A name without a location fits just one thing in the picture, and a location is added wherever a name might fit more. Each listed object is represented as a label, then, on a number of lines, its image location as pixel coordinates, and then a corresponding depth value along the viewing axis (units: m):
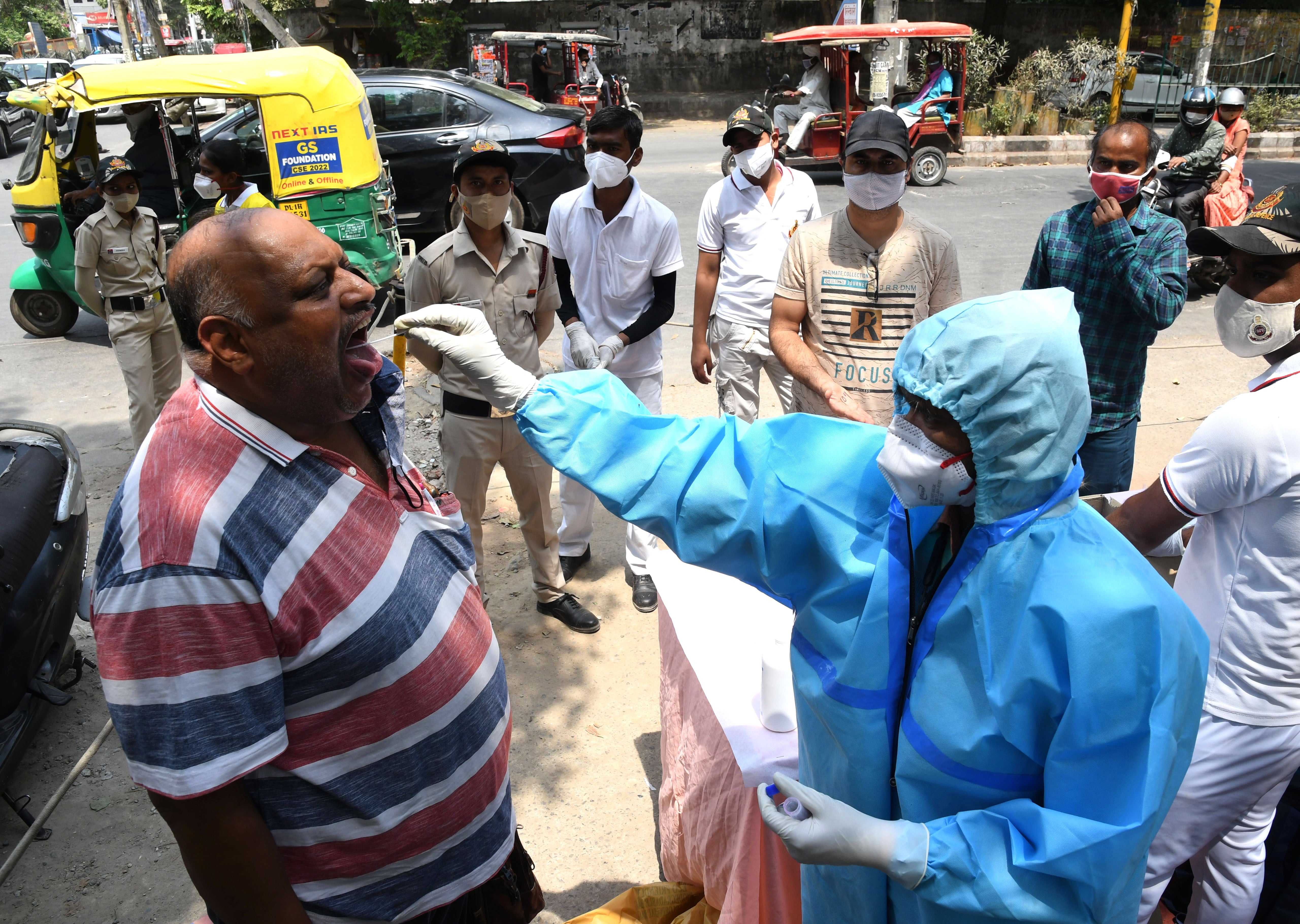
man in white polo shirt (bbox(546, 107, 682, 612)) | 4.06
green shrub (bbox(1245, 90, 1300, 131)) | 16.31
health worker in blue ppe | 1.28
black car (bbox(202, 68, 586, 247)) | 8.69
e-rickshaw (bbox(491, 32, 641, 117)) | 16.20
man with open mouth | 1.28
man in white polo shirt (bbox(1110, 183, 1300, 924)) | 1.93
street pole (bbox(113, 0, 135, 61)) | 24.95
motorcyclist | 7.89
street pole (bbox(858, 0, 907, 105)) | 13.87
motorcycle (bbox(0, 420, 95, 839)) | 2.93
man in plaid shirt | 3.20
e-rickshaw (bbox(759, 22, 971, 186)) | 12.40
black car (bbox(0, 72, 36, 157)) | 17.56
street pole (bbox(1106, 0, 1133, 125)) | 15.26
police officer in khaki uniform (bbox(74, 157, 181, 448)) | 5.10
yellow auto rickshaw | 7.01
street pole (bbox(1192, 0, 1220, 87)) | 15.83
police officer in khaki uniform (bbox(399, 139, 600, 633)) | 3.55
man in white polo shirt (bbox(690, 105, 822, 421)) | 4.18
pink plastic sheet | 2.13
